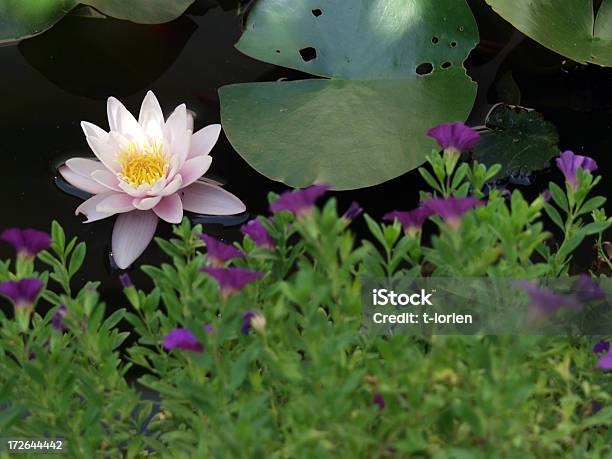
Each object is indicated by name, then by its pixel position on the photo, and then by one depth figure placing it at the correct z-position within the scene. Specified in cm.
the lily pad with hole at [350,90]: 171
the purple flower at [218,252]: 148
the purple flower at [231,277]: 144
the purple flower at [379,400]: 145
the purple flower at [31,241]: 147
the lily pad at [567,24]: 175
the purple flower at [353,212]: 149
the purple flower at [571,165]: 152
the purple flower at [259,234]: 150
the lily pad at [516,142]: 174
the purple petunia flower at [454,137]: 153
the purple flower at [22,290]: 145
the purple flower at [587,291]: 149
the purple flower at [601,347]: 153
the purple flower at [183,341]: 144
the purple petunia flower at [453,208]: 145
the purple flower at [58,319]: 148
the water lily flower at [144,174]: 170
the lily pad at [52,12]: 181
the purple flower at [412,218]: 149
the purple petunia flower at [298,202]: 143
